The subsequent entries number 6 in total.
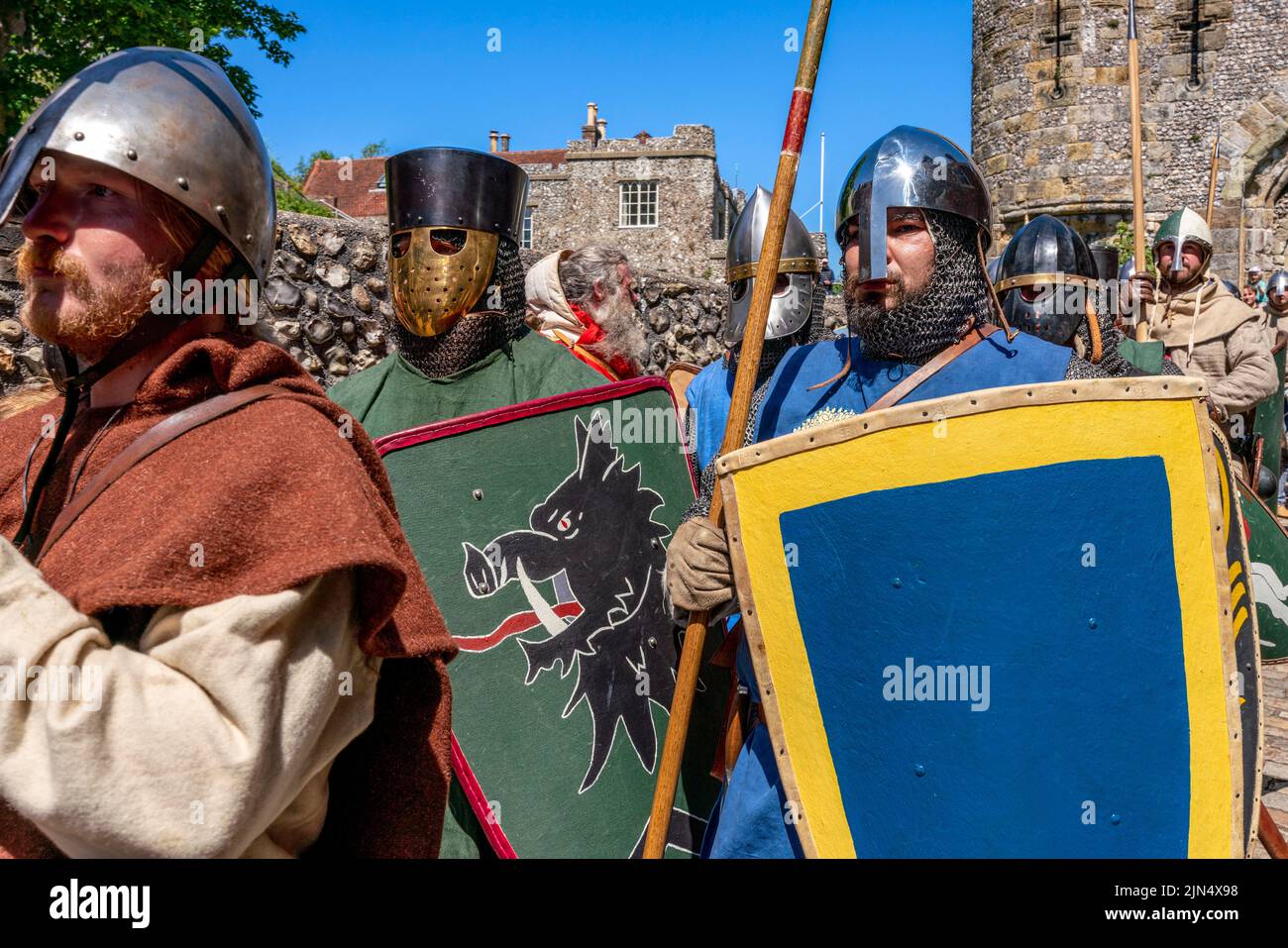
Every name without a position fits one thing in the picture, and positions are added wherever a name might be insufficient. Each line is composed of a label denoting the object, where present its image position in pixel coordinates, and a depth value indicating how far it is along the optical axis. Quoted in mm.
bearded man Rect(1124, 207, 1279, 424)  6305
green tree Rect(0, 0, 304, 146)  12742
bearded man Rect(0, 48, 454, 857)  1155
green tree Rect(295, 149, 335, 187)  55206
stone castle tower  13711
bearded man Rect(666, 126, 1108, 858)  2152
